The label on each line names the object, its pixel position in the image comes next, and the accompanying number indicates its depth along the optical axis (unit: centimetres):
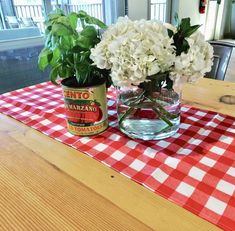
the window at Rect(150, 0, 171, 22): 346
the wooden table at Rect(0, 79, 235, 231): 44
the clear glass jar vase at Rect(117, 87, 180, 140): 69
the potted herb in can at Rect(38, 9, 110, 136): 63
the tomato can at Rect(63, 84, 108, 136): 66
